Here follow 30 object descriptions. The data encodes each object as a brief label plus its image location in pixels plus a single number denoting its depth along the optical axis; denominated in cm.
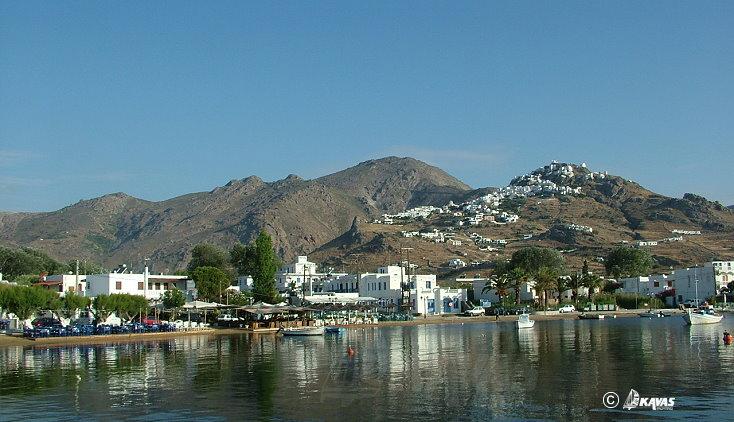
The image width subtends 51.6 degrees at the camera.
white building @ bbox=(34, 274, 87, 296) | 9556
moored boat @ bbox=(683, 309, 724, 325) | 9262
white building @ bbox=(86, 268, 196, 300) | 9581
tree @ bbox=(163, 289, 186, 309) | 9181
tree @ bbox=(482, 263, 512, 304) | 12744
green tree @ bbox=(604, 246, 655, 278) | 16938
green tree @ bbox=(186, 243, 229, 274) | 14788
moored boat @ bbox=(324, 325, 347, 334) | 8412
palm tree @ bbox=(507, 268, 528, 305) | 12631
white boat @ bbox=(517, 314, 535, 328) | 8844
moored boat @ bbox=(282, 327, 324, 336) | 8025
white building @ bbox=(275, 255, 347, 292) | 13650
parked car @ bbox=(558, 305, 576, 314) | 13000
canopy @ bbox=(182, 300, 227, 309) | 8769
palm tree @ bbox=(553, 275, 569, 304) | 13325
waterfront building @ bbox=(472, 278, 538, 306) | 13612
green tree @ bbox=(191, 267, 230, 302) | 10456
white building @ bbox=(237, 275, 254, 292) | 12818
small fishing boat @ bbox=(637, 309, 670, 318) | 12330
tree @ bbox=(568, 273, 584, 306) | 13600
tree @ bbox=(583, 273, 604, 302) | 13700
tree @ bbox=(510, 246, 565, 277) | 16200
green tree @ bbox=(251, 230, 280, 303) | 10656
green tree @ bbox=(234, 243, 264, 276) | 14212
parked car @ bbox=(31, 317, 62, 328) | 7838
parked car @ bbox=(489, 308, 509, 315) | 12455
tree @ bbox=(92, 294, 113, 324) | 7881
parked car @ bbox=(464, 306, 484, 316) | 12419
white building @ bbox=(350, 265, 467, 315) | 12638
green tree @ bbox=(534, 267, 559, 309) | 12525
